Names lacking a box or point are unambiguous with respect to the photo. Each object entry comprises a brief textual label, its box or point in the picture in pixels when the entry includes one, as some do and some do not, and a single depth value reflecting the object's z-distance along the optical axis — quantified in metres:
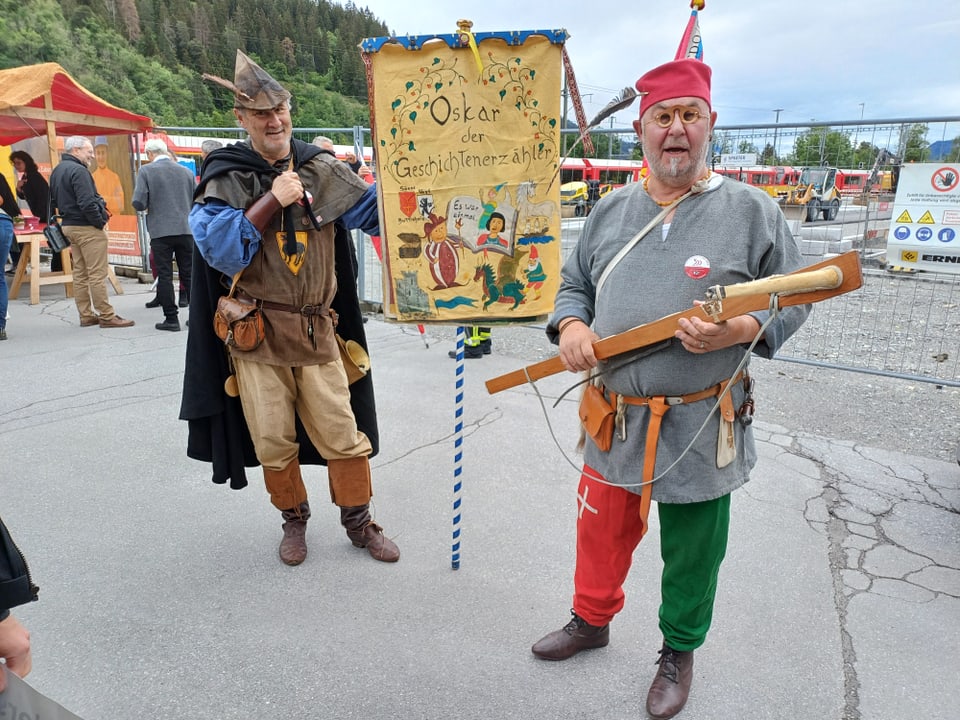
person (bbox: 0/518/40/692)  1.17
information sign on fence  4.29
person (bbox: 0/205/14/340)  6.77
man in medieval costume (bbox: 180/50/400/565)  2.40
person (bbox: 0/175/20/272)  7.58
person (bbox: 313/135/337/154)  5.16
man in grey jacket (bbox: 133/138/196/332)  7.06
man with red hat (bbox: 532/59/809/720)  1.77
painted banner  2.17
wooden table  8.18
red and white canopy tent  8.27
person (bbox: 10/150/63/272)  9.17
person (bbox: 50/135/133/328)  6.64
